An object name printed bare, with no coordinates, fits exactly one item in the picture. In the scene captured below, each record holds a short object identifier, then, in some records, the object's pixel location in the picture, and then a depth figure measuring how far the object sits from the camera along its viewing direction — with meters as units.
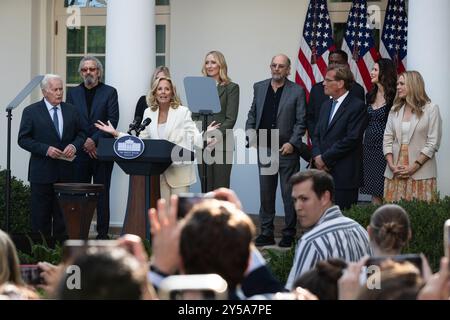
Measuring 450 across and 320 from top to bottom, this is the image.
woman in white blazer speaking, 10.99
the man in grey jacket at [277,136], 11.78
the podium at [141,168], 10.53
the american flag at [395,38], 13.35
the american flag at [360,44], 13.46
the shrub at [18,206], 12.60
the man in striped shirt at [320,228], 6.29
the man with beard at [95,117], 12.00
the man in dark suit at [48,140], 11.78
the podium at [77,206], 10.93
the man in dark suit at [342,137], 11.22
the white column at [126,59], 12.27
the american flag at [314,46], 13.67
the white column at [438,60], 11.46
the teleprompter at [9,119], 11.48
